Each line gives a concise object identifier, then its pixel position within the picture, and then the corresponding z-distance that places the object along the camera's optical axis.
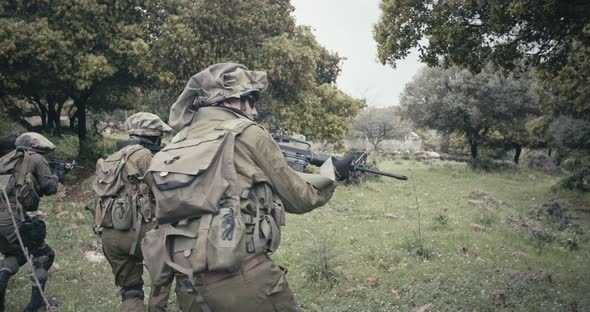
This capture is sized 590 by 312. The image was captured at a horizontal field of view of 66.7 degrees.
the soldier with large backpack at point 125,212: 4.57
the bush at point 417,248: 7.70
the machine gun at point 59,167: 6.79
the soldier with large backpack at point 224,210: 2.58
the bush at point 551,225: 8.82
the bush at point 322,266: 6.44
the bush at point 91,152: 15.64
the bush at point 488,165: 26.56
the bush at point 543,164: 29.20
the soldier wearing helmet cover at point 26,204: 5.11
